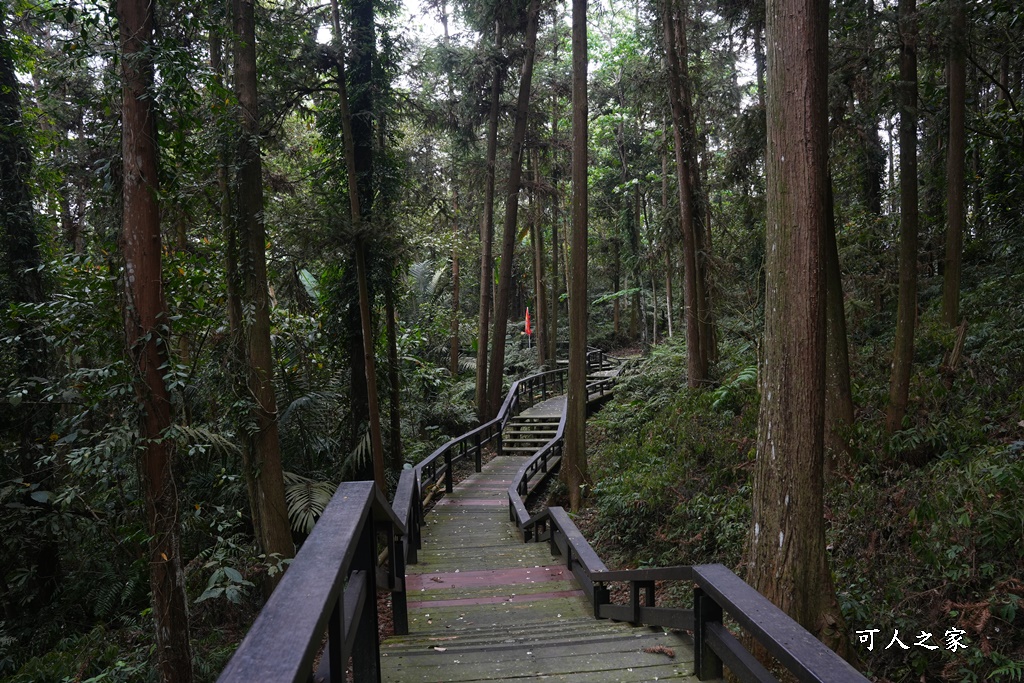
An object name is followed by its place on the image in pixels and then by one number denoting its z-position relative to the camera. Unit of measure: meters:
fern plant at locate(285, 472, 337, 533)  9.43
